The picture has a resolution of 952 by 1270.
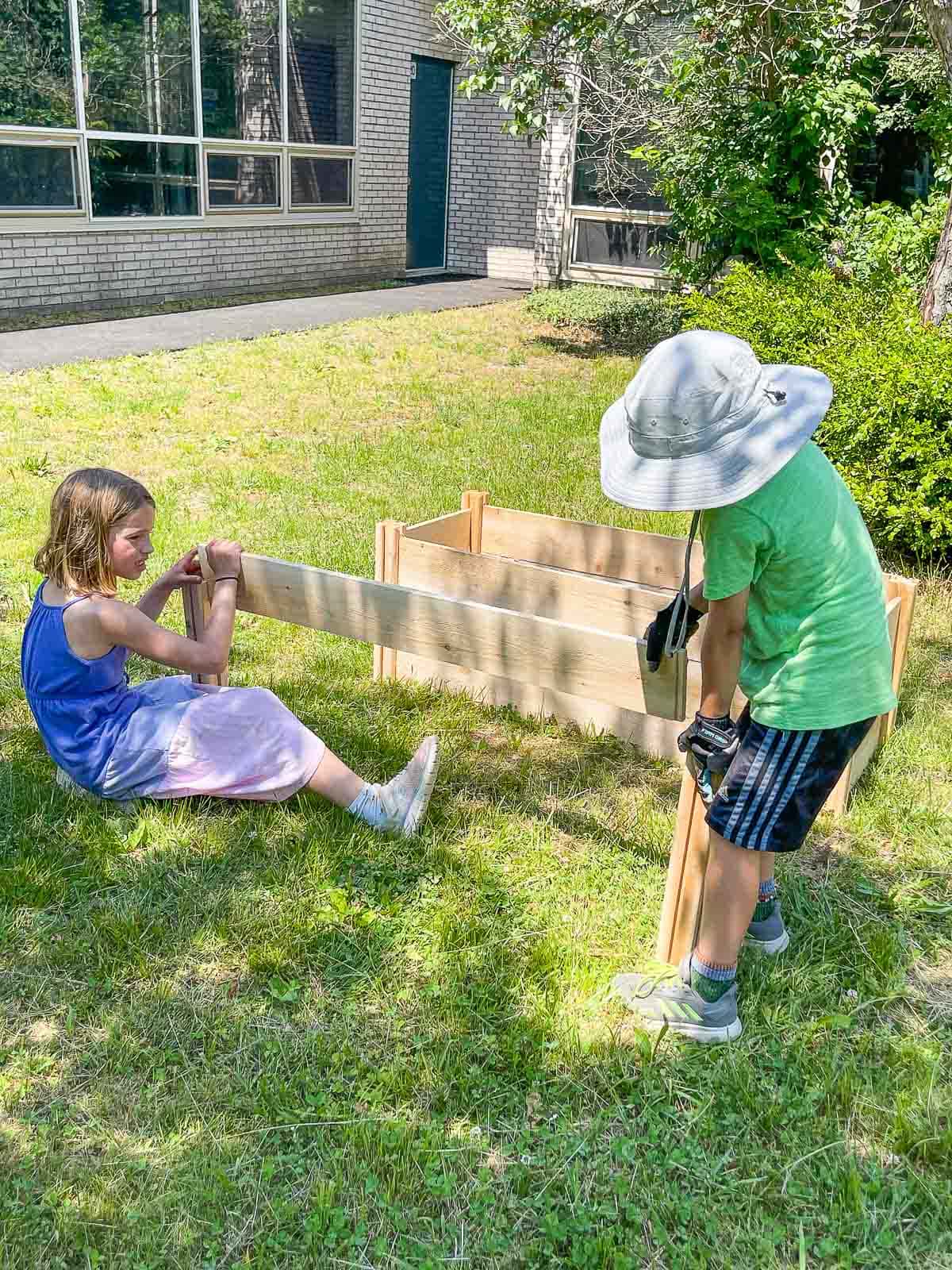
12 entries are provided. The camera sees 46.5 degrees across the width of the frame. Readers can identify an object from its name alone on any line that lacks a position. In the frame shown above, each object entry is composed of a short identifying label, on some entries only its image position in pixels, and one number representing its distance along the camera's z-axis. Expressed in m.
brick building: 11.59
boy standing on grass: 2.33
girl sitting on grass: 3.35
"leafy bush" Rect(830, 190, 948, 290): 10.46
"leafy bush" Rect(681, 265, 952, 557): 5.69
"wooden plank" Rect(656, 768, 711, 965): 2.85
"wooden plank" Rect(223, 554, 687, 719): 3.04
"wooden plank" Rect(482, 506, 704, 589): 4.80
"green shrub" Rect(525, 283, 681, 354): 13.57
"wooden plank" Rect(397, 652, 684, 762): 4.25
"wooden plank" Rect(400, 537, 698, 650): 4.32
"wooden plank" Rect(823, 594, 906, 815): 3.78
